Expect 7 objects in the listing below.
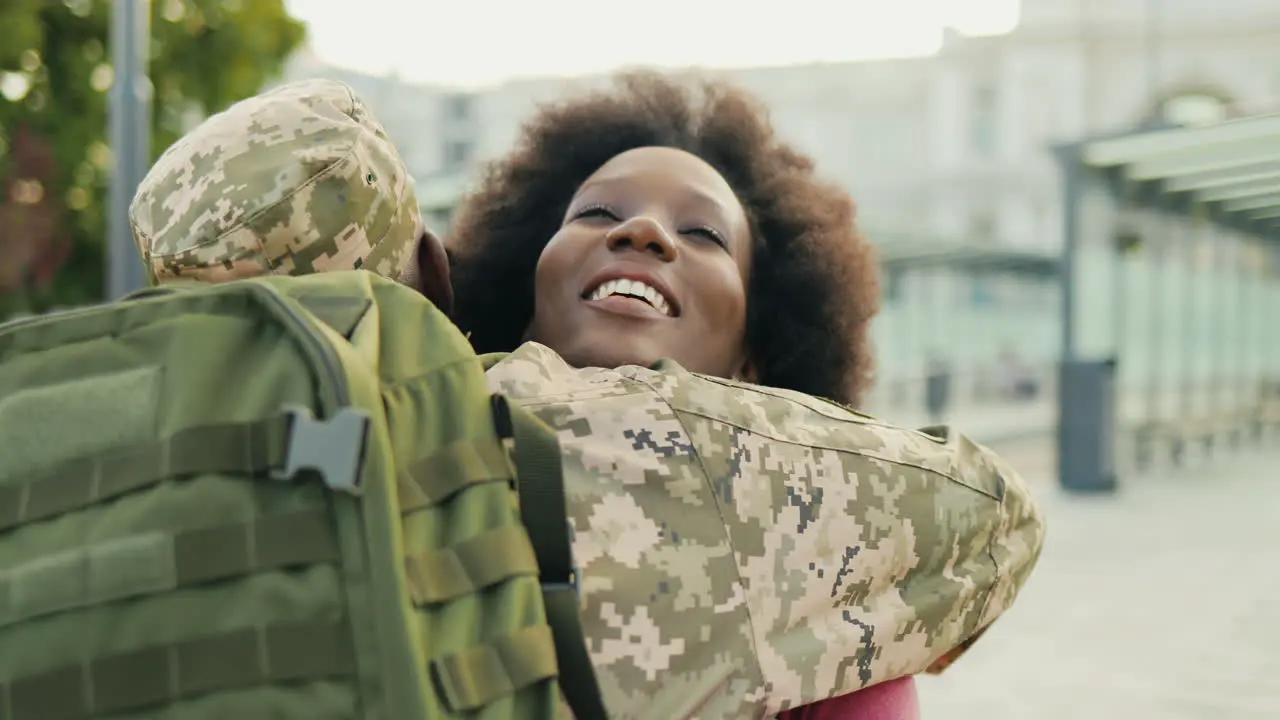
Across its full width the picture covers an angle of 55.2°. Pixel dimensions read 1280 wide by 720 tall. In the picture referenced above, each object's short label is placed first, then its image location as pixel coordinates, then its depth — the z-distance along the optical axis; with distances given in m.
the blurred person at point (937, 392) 16.42
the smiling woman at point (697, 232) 1.88
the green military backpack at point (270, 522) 0.89
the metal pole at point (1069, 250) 9.59
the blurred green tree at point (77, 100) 9.74
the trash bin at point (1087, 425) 9.89
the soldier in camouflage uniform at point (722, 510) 1.18
